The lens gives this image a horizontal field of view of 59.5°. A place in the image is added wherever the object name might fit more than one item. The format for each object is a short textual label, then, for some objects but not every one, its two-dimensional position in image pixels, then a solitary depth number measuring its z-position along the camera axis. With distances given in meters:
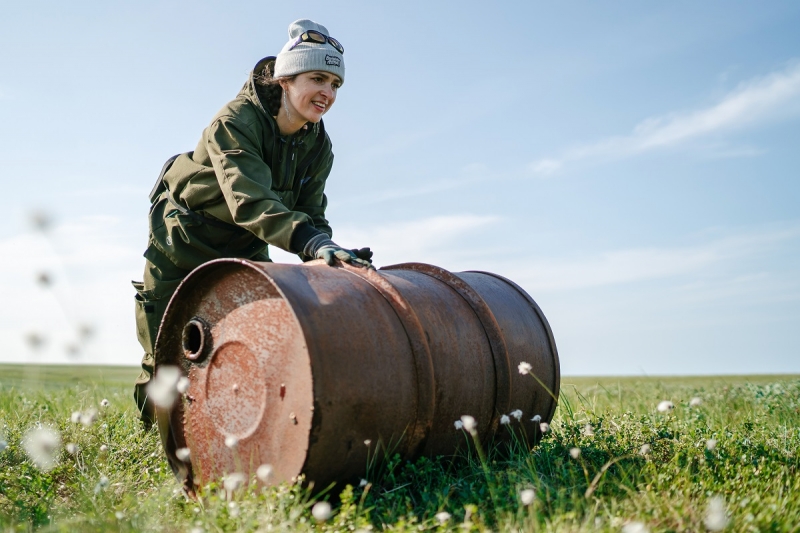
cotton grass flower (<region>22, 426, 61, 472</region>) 3.98
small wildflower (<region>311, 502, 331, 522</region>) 2.32
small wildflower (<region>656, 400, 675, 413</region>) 2.87
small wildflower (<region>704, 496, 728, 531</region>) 2.20
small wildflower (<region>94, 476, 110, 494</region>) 3.15
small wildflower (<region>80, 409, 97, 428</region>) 3.06
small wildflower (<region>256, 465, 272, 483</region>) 2.54
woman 3.83
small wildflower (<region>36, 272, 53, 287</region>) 4.28
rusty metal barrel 2.71
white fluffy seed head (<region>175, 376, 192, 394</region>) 2.97
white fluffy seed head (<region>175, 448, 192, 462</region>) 2.99
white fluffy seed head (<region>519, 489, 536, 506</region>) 2.35
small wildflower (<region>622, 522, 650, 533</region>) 2.14
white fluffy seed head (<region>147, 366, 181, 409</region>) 3.20
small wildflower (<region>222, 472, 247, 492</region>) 2.57
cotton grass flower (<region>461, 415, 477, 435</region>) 2.73
